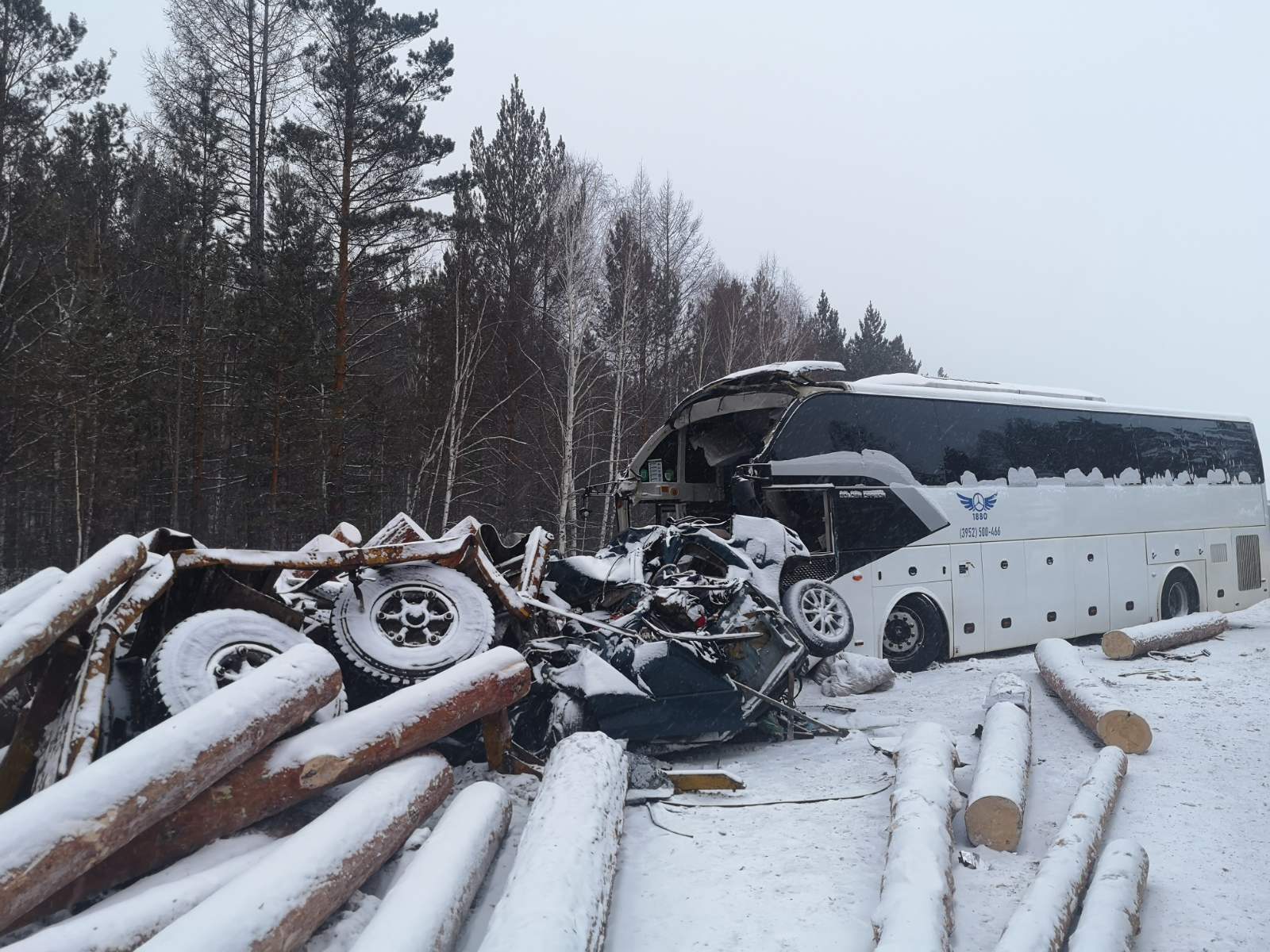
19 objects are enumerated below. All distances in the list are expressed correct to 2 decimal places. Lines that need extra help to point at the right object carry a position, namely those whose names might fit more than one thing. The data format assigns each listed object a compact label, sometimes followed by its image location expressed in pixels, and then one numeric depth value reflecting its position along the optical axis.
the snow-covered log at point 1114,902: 3.03
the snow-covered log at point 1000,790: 4.19
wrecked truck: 4.36
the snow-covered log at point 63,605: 3.92
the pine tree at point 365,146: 17.95
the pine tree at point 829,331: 45.62
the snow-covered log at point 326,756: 3.46
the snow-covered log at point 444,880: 2.95
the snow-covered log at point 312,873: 2.72
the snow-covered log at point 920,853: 3.09
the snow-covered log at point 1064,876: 3.03
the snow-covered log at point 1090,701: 5.66
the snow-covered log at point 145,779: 2.82
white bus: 9.00
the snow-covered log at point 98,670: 3.83
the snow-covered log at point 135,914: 2.71
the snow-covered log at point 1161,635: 9.21
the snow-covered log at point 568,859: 2.90
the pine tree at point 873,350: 48.15
